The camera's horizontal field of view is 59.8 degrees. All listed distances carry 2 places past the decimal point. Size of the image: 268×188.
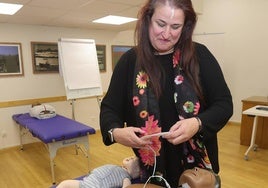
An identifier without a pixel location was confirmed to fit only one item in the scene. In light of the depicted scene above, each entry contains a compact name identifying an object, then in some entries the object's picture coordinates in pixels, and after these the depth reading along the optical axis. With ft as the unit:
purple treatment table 8.33
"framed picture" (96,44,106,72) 14.71
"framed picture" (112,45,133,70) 15.43
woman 2.44
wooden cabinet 11.61
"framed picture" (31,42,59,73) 12.53
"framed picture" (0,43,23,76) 11.61
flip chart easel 11.36
